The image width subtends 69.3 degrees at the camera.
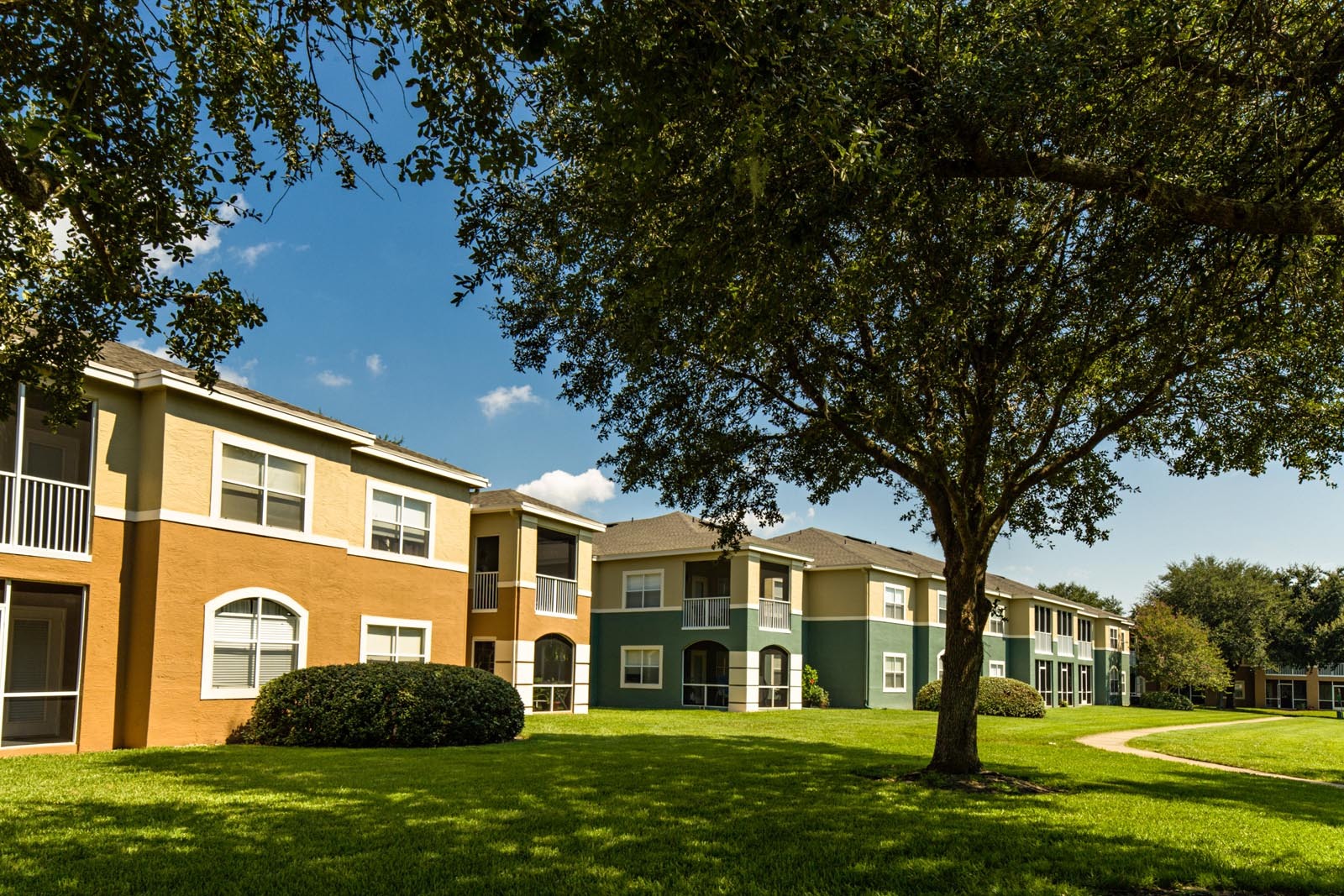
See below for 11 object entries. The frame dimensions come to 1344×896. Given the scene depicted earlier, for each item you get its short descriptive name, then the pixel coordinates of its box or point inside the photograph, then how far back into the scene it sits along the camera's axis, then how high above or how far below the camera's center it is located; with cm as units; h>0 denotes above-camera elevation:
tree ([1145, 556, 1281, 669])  6731 -104
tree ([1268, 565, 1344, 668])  6638 -248
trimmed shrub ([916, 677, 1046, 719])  3588 -420
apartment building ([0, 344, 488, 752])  1573 +28
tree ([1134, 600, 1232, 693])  5719 -391
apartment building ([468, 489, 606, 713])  2794 -49
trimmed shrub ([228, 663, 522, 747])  1683 -234
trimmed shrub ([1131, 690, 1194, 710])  5781 -668
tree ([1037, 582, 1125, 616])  8506 -74
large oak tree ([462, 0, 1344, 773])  718 +328
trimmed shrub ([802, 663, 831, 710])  3859 -445
